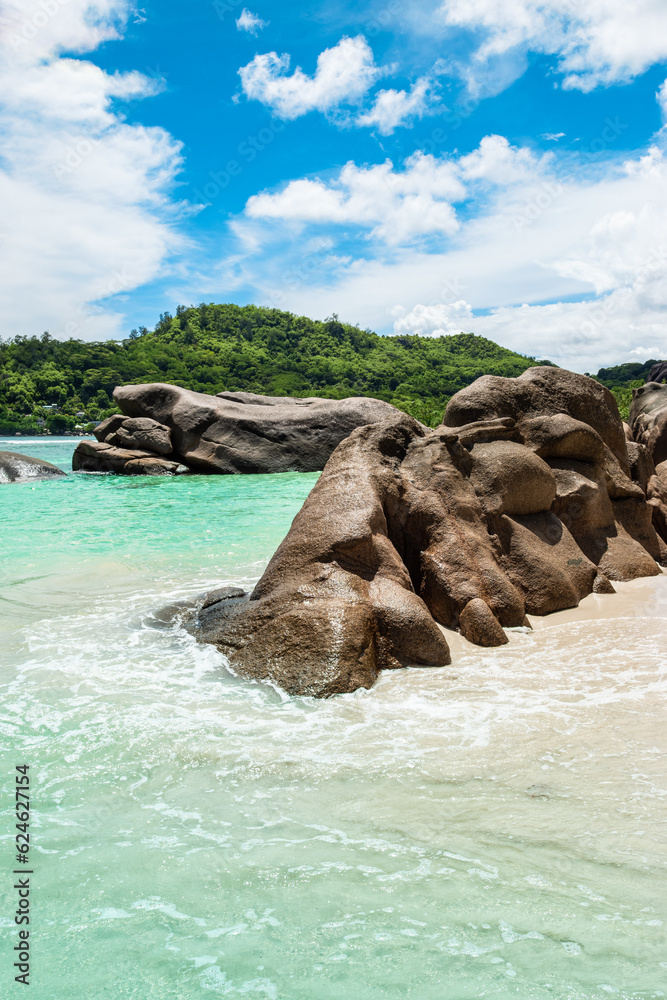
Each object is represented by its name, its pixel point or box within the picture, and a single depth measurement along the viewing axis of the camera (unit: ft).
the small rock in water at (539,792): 9.04
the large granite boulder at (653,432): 31.60
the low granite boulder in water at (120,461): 67.56
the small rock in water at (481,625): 14.89
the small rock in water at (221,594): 18.16
